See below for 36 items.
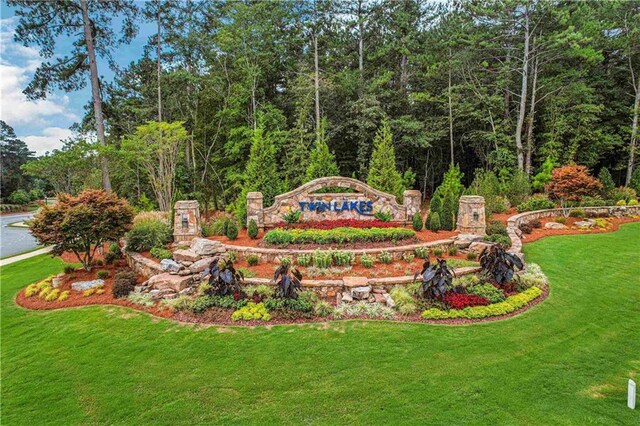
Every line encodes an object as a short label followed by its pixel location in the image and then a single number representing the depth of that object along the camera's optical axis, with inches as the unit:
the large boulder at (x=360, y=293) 287.3
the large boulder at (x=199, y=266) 331.0
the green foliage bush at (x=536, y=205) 589.3
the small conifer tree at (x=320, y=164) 674.2
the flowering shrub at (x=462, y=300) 267.5
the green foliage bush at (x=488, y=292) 279.9
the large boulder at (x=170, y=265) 334.4
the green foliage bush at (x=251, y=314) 259.6
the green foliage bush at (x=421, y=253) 373.4
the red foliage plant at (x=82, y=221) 336.2
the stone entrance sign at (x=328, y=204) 481.4
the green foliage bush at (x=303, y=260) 354.0
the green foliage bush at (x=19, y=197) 1385.3
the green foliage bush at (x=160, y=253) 371.9
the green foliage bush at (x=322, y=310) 264.7
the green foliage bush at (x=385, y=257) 360.2
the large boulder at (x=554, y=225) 518.9
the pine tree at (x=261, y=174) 589.3
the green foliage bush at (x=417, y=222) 468.5
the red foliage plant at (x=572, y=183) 551.2
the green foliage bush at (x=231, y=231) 432.7
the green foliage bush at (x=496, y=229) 437.4
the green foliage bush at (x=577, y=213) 570.7
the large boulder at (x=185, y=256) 350.9
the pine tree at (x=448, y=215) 476.7
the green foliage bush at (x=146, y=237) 401.1
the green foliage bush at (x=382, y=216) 491.8
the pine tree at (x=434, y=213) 467.7
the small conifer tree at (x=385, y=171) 639.8
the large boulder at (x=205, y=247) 361.7
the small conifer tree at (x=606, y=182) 675.4
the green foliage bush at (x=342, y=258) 352.2
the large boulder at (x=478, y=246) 388.7
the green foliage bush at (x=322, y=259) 348.5
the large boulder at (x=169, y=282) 307.7
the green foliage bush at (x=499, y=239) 400.5
